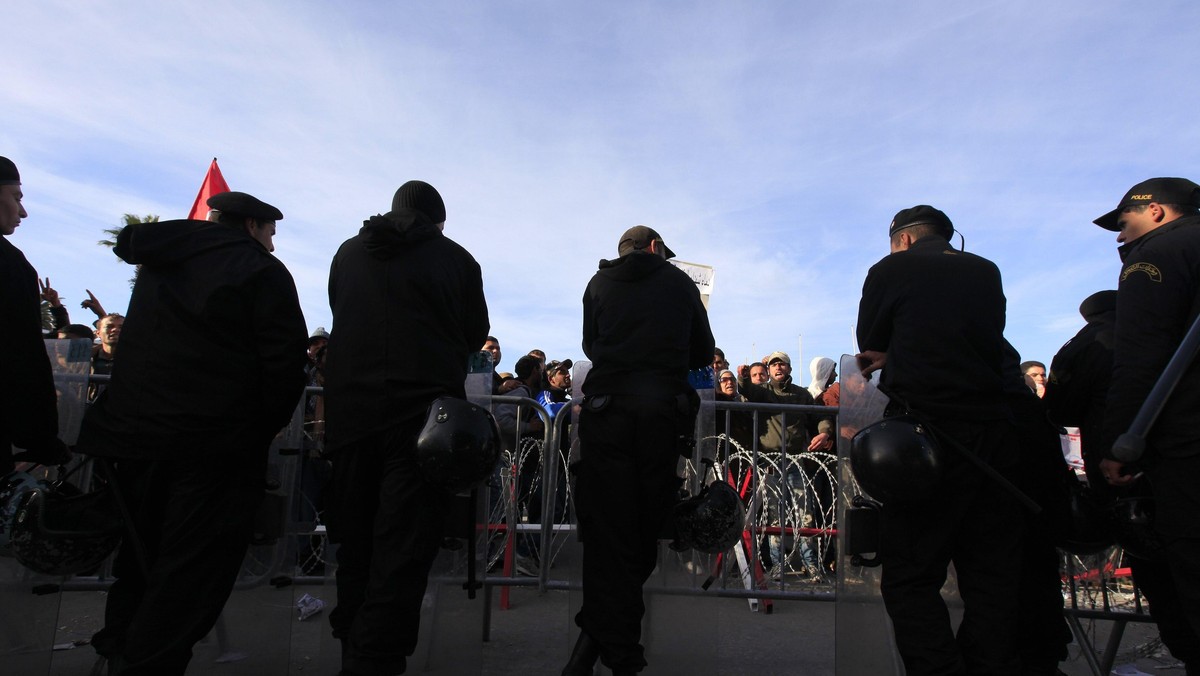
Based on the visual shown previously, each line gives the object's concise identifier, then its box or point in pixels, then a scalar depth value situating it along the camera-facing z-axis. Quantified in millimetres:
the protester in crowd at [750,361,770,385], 9227
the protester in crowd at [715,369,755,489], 5125
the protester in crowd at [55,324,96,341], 5773
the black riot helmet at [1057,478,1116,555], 3684
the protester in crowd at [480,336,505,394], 8641
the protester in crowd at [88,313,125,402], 6121
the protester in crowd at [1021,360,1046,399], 7621
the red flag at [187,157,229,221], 7043
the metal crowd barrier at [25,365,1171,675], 3945
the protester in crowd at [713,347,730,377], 8641
